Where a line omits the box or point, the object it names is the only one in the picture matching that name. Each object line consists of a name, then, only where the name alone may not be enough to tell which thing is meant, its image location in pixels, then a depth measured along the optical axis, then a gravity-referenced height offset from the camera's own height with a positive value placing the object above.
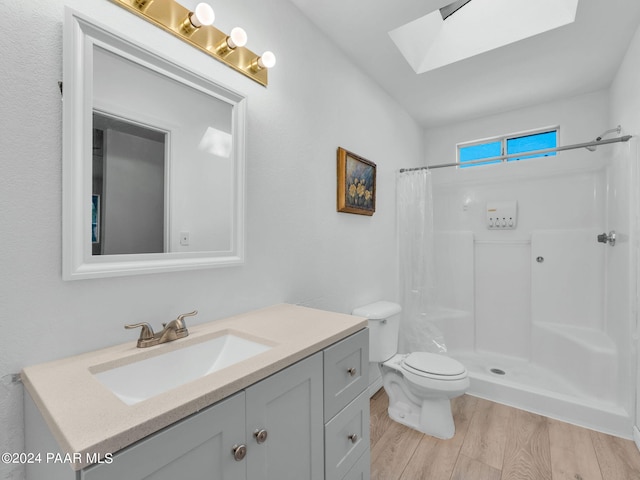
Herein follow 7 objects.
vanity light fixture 1.02 +0.79
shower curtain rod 1.90 +0.66
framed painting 1.97 +0.41
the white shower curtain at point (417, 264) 2.54 -0.20
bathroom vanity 0.55 -0.39
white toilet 1.84 -0.87
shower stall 2.02 -0.35
